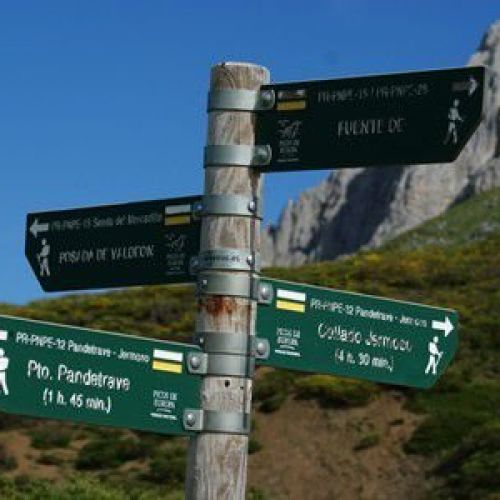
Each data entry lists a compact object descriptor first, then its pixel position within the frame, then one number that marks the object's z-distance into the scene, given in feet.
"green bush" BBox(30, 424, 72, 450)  137.95
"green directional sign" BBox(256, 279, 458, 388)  27.04
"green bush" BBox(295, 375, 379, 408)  140.36
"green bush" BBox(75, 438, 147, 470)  131.13
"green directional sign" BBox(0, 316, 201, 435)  24.82
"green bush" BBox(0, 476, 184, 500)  89.40
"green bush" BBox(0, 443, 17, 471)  131.64
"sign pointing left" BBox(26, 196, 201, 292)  27.20
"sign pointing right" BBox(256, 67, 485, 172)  24.66
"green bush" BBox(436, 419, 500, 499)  111.86
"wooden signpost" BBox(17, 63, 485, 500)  25.02
